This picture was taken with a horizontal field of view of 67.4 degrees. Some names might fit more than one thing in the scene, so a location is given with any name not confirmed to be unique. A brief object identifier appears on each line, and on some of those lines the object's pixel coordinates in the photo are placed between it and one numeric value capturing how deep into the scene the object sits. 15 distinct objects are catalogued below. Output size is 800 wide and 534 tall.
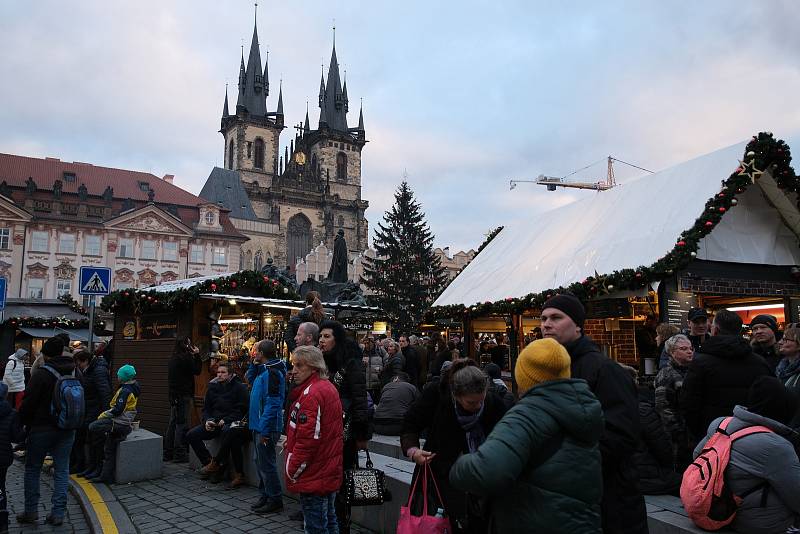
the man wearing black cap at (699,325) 6.74
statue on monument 18.03
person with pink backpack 3.36
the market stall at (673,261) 9.73
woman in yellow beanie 2.28
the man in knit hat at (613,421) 2.72
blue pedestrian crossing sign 9.27
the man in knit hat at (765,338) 5.73
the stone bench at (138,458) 7.75
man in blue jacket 6.16
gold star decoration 9.72
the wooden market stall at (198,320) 10.97
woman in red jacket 4.34
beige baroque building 43.28
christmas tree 34.78
